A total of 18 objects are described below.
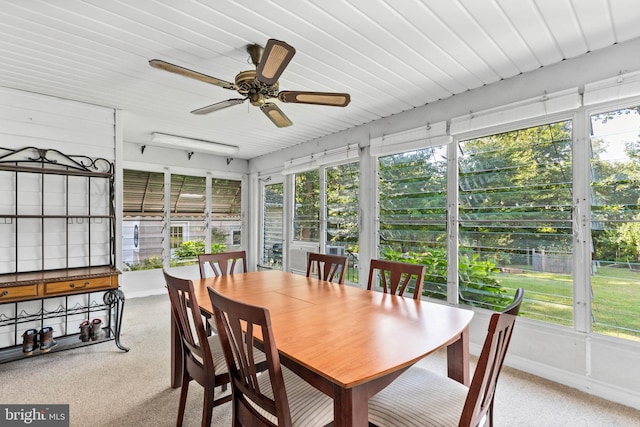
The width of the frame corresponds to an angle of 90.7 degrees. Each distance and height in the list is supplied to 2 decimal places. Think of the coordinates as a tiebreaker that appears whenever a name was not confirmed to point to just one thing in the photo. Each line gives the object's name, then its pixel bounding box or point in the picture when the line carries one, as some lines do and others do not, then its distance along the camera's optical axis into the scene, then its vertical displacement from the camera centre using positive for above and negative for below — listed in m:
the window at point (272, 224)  5.80 -0.06
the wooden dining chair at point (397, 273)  2.24 -0.40
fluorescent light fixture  4.52 +1.21
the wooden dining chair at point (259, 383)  1.17 -0.71
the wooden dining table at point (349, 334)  1.10 -0.53
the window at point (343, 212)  4.24 +0.11
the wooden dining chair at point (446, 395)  1.09 -0.80
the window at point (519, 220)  2.57 -0.02
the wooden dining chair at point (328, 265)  2.84 -0.41
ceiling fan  1.67 +0.87
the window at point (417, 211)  3.33 +0.09
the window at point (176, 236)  5.59 -0.24
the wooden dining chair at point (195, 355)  1.64 -0.79
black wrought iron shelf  2.83 -0.39
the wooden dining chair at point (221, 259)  2.98 -0.36
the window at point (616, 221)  2.23 -0.04
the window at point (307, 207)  4.92 +0.22
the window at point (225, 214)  6.10 +0.15
